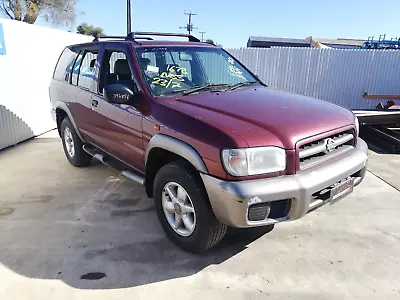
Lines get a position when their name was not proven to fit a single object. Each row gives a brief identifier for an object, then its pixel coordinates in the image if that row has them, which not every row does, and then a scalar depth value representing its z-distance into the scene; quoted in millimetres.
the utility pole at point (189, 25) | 49356
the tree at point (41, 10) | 25422
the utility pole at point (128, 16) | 23422
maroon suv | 2484
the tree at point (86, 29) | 40841
